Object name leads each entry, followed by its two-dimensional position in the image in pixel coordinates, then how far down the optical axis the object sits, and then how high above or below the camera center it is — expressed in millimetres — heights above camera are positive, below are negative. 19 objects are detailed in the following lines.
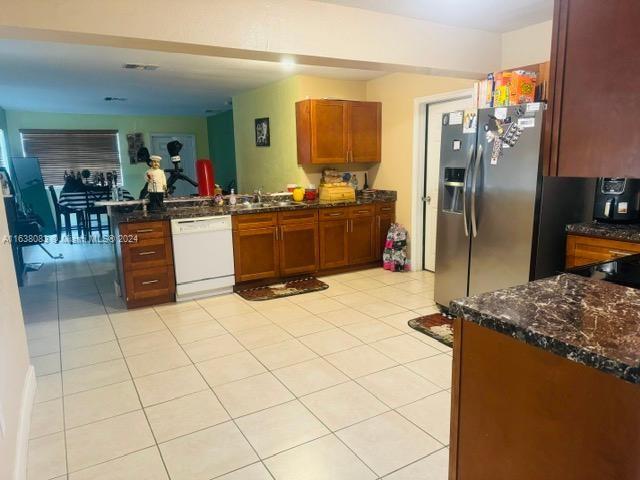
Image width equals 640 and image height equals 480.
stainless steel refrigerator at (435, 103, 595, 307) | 2943 -295
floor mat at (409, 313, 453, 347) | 3178 -1290
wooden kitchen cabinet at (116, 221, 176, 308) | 3828 -861
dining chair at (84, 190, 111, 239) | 7270 -708
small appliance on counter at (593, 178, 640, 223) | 2859 -287
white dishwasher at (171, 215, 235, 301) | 4047 -860
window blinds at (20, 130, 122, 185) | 8250 +370
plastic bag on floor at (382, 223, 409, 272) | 5047 -1012
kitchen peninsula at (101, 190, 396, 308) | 3906 -776
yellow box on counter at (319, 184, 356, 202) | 4973 -337
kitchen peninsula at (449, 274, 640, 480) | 959 -560
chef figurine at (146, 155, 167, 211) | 4102 -169
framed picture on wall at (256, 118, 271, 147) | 5889 +445
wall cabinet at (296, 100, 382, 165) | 4949 +383
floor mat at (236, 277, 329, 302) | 4285 -1288
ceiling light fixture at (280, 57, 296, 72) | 4617 +1062
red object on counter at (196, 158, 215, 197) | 4789 -142
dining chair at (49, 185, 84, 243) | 7234 -812
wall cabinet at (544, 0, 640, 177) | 883 +147
